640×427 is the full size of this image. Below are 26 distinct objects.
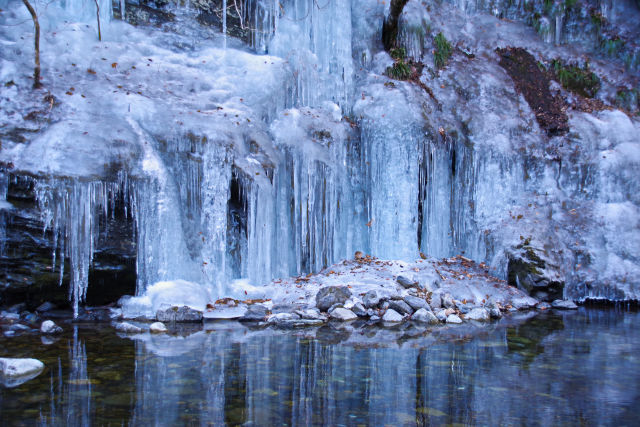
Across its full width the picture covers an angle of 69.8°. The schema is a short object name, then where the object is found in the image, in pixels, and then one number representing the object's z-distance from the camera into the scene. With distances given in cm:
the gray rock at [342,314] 780
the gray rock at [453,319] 777
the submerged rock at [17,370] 393
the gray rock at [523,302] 965
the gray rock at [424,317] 769
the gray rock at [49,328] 623
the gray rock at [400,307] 806
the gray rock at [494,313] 834
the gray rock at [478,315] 807
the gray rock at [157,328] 654
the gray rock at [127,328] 647
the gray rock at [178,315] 737
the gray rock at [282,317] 739
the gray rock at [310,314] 760
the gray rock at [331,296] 817
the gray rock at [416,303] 822
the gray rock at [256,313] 767
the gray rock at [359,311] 805
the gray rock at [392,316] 766
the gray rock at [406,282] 900
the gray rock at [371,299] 824
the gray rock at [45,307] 760
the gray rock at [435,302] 844
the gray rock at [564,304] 984
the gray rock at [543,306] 974
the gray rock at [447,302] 861
